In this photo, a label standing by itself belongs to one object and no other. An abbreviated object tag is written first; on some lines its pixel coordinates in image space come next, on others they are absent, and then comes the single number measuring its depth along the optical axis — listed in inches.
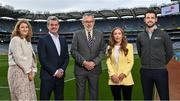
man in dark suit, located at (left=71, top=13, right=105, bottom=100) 128.0
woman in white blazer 119.9
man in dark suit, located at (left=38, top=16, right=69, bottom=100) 127.0
